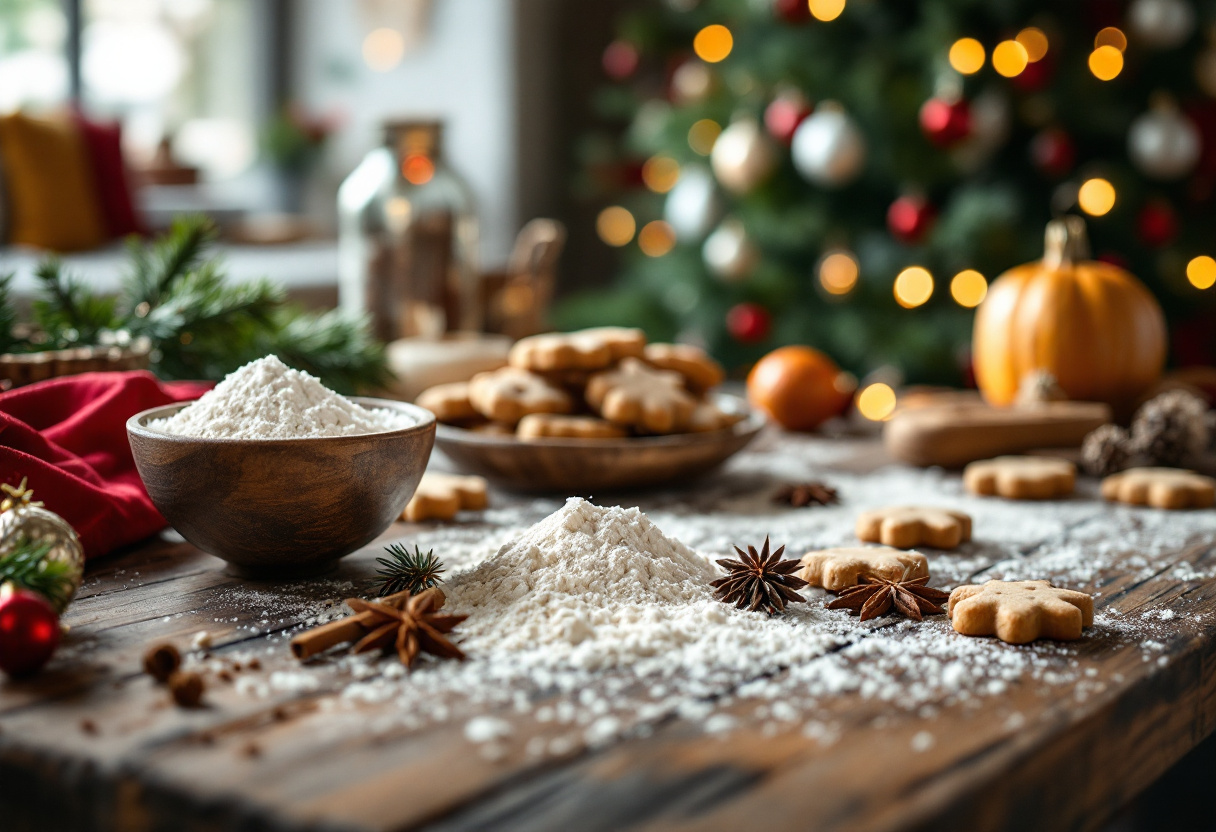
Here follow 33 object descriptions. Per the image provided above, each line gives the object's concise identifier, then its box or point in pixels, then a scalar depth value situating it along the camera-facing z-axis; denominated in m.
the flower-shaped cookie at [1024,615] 0.92
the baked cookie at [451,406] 1.57
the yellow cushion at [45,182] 4.53
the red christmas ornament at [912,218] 3.53
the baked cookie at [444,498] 1.33
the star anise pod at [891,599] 0.99
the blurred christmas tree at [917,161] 3.41
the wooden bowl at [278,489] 0.98
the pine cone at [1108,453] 1.61
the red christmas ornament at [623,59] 4.45
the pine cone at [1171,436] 1.62
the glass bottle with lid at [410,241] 2.17
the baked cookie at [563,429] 1.46
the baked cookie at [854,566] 1.07
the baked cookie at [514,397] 1.50
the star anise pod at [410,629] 0.87
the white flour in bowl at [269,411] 1.02
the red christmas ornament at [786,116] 3.66
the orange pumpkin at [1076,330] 1.85
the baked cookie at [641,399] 1.47
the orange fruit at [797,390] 1.92
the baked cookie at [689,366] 1.63
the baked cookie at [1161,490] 1.45
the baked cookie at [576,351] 1.54
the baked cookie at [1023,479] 1.49
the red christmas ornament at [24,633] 0.81
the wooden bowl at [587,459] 1.42
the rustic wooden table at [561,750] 0.65
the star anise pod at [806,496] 1.45
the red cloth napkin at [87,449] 1.13
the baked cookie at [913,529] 1.24
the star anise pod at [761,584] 1.00
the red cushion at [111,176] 4.91
